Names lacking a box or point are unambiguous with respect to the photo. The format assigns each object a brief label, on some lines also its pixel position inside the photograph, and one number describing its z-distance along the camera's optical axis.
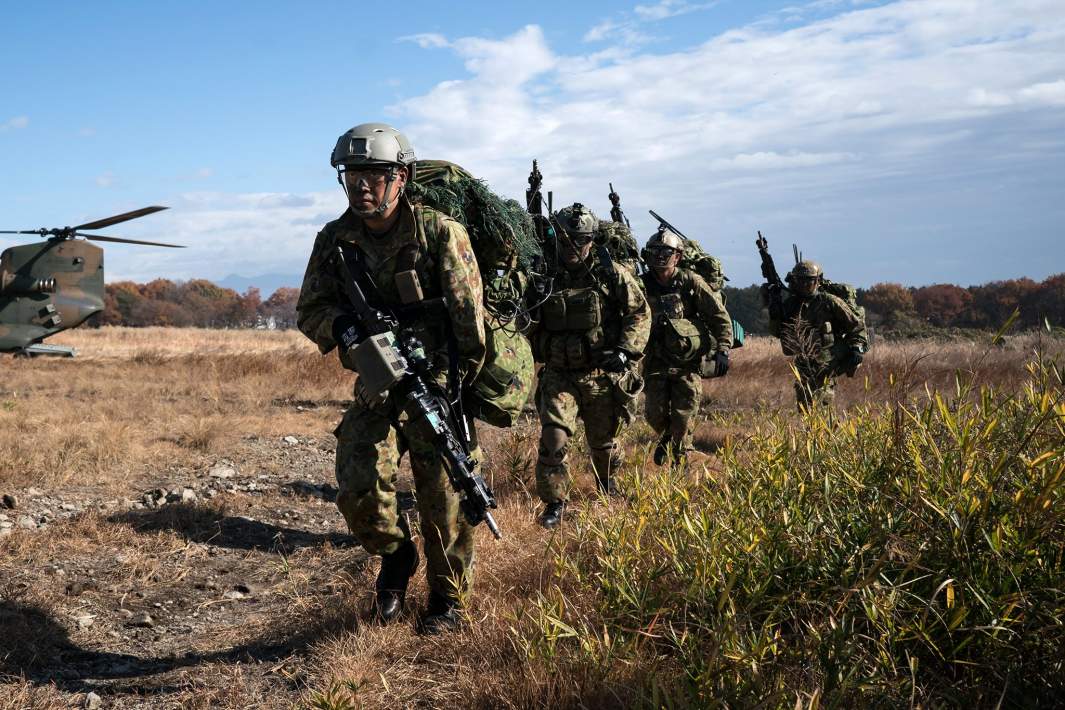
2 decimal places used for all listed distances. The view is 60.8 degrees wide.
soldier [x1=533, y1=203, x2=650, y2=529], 6.55
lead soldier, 3.96
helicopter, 15.52
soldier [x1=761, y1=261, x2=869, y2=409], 9.76
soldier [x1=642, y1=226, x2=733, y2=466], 8.06
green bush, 2.57
